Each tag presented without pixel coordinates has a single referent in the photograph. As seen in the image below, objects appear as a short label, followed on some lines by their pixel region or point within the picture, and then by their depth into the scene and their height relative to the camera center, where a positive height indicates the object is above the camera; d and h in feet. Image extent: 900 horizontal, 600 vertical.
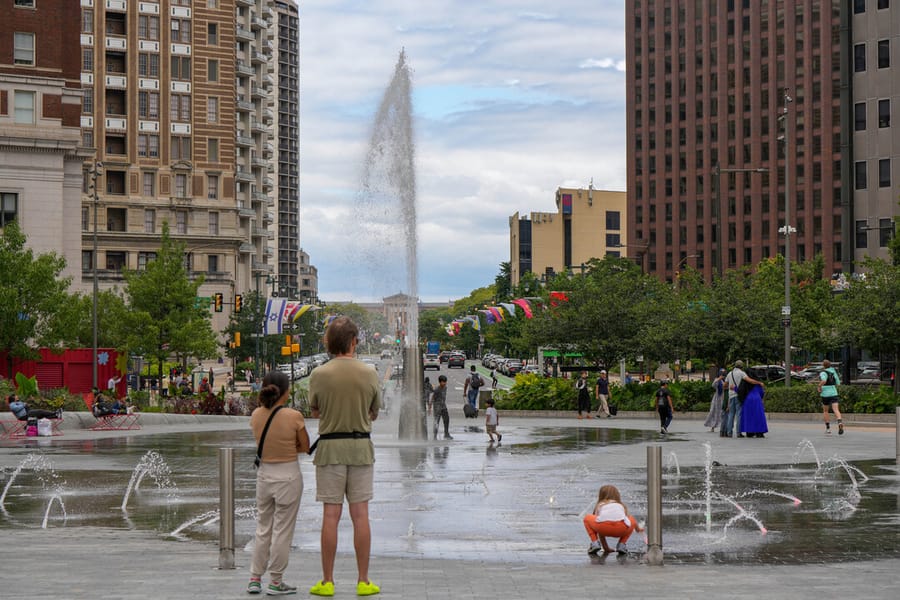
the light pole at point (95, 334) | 159.19 +1.83
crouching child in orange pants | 37.86 -5.80
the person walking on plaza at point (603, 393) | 136.87 -5.55
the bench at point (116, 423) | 125.54 -8.15
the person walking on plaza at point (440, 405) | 100.31 -5.12
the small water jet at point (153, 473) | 60.43 -7.42
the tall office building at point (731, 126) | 449.06 +89.07
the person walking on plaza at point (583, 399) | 139.13 -6.32
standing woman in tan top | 30.04 -3.55
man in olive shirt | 29.91 -2.71
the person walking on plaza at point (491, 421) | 92.07 -5.88
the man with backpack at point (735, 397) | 95.40 -4.36
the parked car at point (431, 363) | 365.36 -5.24
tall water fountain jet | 105.50 +18.13
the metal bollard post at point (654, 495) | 34.68 -4.43
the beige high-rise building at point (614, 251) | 625.00 +51.32
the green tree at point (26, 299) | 151.23 +6.37
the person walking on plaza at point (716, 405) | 108.06 -5.51
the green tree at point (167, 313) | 202.90 +6.25
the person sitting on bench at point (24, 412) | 109.81 -6.05
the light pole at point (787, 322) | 134.31 +2.67
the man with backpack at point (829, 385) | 98.32 -3.41
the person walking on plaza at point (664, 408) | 103.71 -5.55
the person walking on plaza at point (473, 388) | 150.19 -5.35
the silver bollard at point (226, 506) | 33.45 -4.54
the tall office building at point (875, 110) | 216.95 +44.21
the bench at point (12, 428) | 109.20 -7.55
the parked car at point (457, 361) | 413.80 -5.16
